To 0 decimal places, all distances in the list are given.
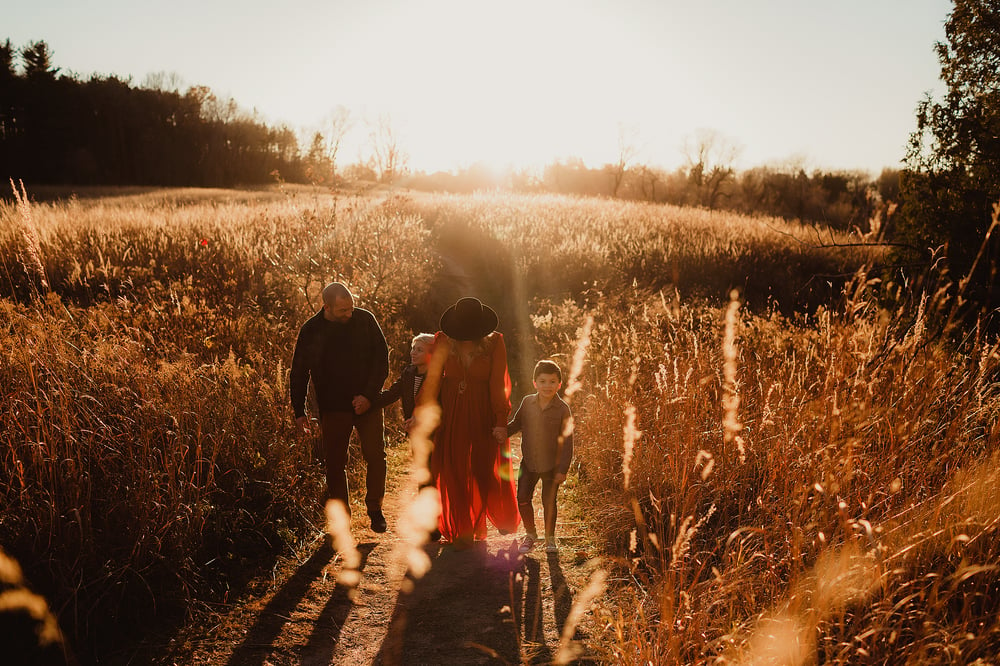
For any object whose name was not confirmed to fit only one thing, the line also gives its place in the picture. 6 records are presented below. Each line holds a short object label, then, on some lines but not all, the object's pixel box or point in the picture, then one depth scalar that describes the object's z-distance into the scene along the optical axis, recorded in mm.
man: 4410
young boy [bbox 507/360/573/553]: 4336
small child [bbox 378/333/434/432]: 4668
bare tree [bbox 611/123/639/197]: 65312
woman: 4449
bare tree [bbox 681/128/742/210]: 53344
